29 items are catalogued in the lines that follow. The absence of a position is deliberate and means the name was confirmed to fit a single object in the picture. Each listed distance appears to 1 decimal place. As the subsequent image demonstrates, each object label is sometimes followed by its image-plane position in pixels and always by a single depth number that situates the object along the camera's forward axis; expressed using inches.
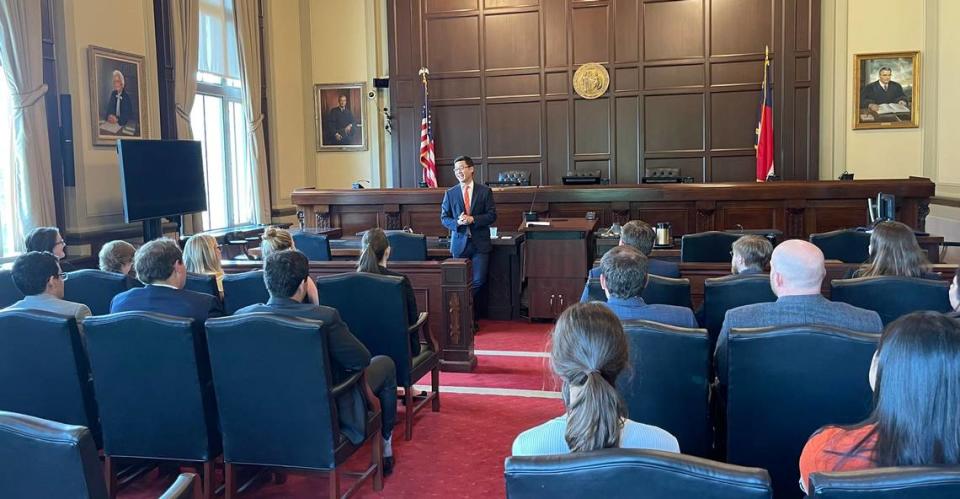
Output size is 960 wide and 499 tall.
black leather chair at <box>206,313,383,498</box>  109.7
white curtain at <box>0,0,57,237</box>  237.1
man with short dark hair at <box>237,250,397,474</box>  116.0
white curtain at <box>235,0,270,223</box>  379.6
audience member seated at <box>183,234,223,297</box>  166.4
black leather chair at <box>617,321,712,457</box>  101.1
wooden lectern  261.4
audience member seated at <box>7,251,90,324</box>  131.5
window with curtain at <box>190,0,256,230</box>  357.1
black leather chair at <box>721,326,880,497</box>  92.0
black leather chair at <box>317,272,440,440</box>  152.6
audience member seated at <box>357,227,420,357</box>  159.2
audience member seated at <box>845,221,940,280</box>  141.7
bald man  105.8
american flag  426.6
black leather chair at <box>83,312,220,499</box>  113.3
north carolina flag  384.5
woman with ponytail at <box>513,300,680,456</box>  61.9
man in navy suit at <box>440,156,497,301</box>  255.6
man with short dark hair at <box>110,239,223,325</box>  126.0
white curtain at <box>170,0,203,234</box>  321.1
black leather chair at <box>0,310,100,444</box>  114.3
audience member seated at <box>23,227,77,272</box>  182.9
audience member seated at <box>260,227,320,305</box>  168.9
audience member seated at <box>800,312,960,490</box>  56.0
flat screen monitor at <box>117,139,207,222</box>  259.8
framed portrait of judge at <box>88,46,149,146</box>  273.6
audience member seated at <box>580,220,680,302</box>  163.6
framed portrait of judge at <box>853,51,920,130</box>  386.6
